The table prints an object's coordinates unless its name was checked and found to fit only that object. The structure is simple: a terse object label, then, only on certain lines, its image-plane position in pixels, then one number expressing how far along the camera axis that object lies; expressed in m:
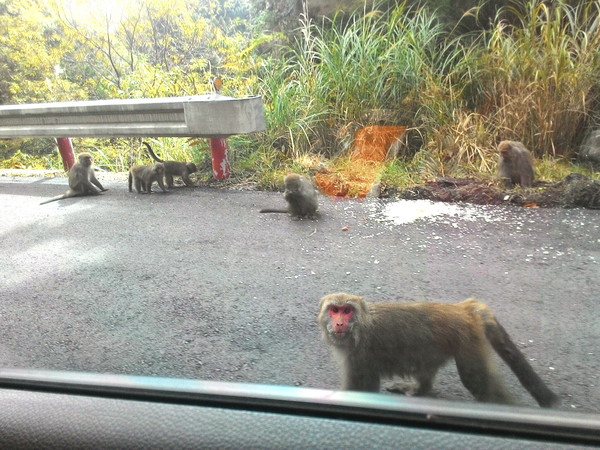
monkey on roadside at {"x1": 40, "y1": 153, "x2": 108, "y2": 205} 3.58
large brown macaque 1.25
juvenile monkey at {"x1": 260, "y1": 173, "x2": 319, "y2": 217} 2.84
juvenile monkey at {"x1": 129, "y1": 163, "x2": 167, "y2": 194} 3.73
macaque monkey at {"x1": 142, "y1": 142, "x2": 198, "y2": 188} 4.01
